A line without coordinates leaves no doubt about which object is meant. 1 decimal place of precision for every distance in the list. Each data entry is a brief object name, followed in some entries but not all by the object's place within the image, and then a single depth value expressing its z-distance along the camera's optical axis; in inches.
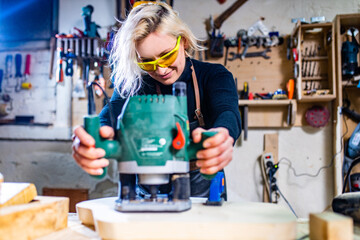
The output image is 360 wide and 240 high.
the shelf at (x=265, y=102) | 109.8
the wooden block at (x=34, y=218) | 29.1
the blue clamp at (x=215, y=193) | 39.0
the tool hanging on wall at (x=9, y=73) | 131.6
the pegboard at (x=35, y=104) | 126.4
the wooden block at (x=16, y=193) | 33.2
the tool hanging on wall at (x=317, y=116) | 111.5
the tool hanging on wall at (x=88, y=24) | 118.2
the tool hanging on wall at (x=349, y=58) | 105.8
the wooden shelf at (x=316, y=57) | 107.3
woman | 35.0
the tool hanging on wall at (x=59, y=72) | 122.4
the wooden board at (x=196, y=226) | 28.8
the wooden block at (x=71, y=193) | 122.1
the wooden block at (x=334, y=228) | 27.3
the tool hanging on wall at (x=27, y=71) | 128.7
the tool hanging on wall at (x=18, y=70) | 129.6
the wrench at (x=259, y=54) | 117.6
